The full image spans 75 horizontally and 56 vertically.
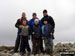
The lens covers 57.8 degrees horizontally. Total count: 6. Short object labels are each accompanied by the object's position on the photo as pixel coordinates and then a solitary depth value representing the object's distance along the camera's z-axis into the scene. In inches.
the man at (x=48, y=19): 182.8
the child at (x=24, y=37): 179.1
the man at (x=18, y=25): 185.7
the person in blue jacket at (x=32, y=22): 183.6
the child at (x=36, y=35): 179.0
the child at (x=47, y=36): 175.0
